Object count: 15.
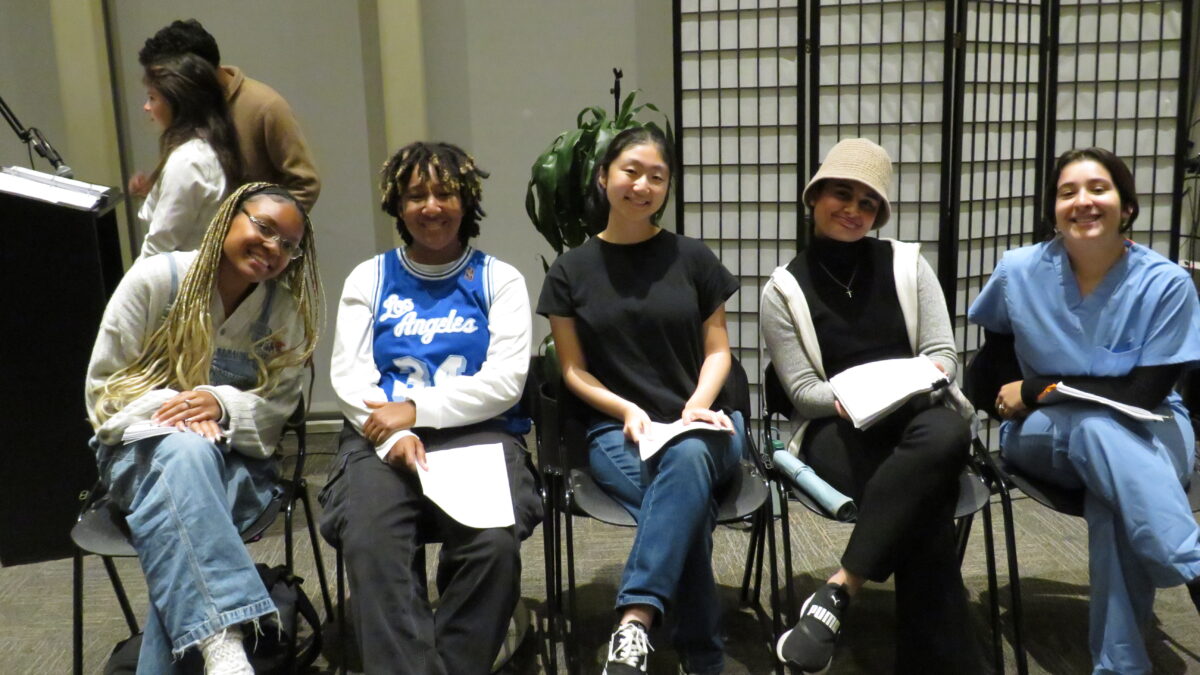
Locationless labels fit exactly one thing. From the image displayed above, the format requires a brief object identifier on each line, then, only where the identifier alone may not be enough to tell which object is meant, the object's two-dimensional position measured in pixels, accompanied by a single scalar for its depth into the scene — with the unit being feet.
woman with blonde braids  6.48
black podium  9.32
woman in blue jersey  6.68
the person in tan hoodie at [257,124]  9.80
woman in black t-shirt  7.17
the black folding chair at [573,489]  7.27
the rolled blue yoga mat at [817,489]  7.25
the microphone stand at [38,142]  10.18
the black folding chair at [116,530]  6.83
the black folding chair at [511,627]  7.95
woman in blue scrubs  6.98
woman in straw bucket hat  7.00
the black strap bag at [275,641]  7.03
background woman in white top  9.36
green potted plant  10.57
